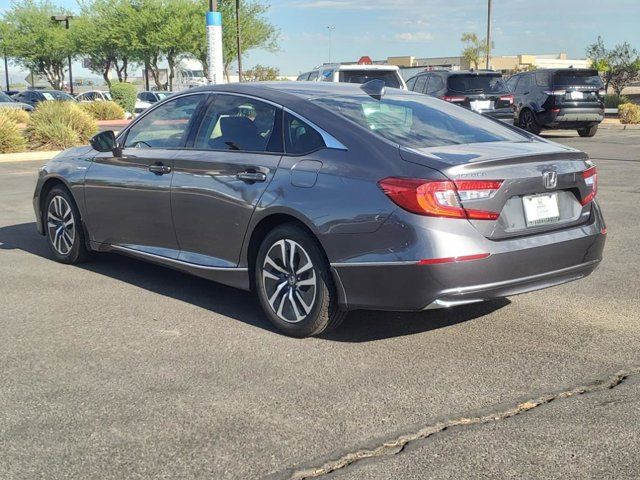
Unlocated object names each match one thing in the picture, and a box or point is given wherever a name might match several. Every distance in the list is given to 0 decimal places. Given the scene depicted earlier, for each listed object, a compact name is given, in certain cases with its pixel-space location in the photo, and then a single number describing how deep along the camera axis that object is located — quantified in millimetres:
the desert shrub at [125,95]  37406
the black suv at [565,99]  20922
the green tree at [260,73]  52312
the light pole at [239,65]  39656
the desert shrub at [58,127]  19078
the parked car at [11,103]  31720
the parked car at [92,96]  42638
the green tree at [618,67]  41719
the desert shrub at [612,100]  37584
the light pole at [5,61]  61312
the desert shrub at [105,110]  28672
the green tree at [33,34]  60812
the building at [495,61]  90062
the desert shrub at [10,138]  18078
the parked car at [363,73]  16469
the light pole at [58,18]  37438
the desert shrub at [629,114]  29062
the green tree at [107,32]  53094
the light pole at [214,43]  18375
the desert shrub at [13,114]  19625
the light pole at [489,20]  48353
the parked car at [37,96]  37094
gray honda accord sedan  4387
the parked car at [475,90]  18812
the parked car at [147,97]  38938
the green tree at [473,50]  72750
